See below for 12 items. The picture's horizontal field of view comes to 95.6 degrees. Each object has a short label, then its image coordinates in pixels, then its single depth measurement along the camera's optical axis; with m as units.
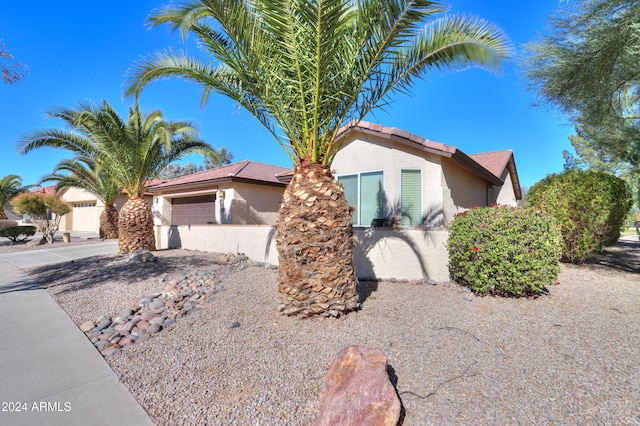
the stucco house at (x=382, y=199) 7.14
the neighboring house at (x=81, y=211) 28.12
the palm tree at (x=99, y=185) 16.34
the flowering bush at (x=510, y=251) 5.45
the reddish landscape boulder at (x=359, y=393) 2.41
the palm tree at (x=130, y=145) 10.15
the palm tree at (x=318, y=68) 4.35
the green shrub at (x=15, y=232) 17.75
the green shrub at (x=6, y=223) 20.55
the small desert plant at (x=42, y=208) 17.53
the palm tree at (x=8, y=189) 21.88
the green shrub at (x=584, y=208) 7.91
